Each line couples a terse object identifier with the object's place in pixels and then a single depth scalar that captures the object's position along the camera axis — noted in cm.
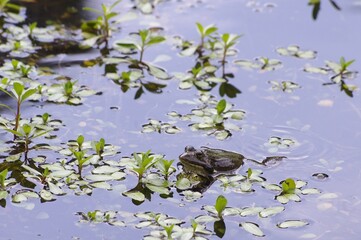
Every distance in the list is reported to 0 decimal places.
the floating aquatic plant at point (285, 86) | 956
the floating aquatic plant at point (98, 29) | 1044
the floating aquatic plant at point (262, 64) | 1005
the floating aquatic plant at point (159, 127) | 849
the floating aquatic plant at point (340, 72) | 970
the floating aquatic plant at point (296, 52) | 1037
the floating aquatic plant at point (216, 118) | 857
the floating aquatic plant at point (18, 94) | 809
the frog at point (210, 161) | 778
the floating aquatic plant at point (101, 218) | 696
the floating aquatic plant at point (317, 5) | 1175
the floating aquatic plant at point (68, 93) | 898
